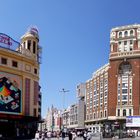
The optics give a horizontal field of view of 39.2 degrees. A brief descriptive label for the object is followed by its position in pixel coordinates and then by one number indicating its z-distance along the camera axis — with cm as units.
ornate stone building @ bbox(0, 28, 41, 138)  2879
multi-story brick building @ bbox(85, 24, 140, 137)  5816
